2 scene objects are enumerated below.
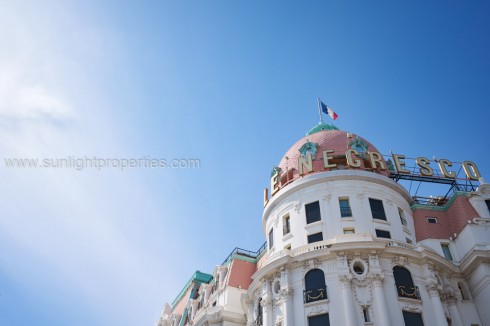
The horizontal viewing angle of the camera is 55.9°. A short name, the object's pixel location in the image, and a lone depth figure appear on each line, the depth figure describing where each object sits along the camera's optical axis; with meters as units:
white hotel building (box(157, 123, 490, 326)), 39.44
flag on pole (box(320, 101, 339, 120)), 58.97
